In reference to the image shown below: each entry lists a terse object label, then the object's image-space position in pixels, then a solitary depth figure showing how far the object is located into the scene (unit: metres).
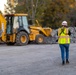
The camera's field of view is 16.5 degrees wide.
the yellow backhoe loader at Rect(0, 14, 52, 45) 20.30
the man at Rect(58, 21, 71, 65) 11.02
